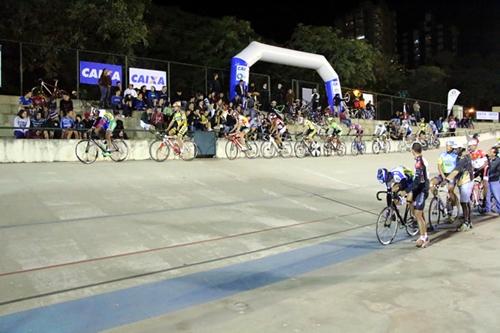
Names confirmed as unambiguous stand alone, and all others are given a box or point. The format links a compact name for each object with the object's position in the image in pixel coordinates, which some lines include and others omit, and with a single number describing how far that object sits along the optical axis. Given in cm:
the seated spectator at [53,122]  1686
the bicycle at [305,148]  2236
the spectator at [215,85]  2395
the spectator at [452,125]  4109
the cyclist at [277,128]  2122
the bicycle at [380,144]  2808
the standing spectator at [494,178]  1342
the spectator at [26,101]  1689
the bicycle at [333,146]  2409
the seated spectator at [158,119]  1892
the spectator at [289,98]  2758
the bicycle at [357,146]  2631
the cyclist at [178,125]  1736
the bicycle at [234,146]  1958
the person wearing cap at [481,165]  1350
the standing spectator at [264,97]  2756
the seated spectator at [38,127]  1636
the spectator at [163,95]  2019
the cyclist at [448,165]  1158
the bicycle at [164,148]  1758
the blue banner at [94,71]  2025
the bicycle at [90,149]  1606
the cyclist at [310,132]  2238
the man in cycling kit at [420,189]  973
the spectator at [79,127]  1685
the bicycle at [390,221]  995
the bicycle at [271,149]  2109
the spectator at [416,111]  3869
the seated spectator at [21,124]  1611
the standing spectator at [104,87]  1922
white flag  4262
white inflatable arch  2492
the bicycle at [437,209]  1155
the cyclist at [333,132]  2394
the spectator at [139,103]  1995
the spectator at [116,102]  1934
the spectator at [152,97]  1989
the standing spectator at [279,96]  2827
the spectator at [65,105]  1709
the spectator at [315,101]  2917
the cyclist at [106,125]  1599
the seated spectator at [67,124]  1681
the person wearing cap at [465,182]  1154
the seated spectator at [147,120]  1891
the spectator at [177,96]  2187
